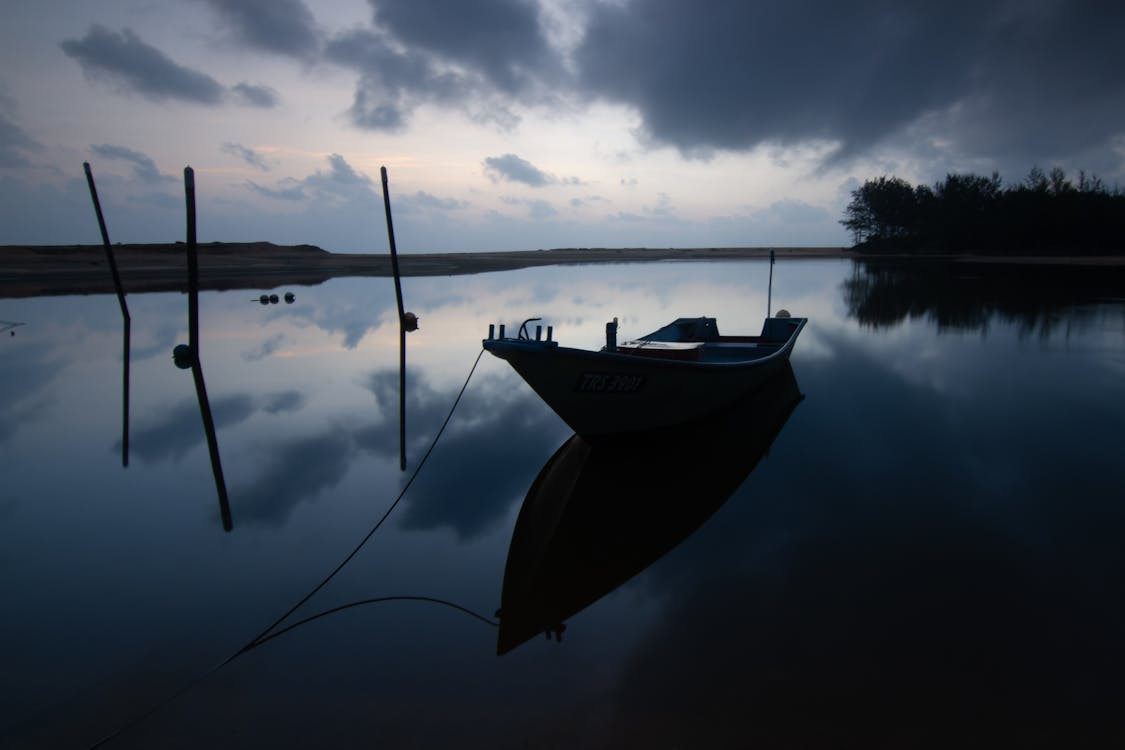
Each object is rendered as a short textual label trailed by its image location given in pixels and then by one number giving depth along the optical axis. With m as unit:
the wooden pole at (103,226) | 24.06
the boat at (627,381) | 9.05
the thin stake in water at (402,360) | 11.16
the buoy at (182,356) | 17.89
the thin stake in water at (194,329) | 10.58
